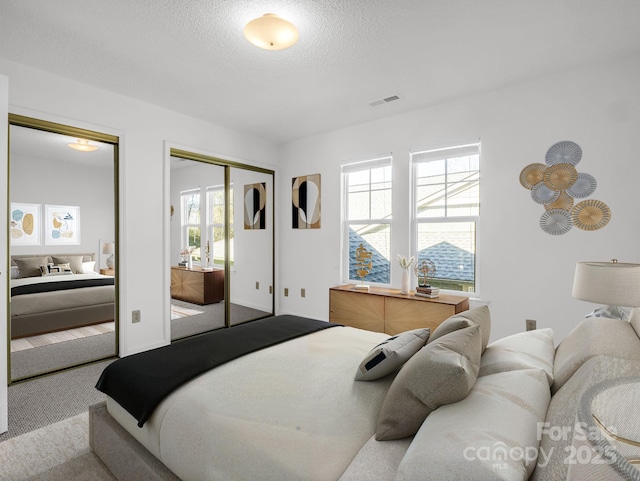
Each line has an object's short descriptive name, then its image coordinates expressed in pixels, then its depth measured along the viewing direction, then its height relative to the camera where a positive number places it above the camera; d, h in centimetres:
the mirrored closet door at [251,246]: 459 -10
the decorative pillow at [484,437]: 79 -52
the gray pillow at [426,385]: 110 -49
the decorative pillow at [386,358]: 153 -54
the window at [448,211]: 354 +31
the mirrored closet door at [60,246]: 293 -7
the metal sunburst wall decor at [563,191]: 286 +43
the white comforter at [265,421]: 114 -71
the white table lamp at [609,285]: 179 -25
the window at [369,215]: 414 +31
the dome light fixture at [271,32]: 207 +131
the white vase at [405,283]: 358 -46
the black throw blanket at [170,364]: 158 -66
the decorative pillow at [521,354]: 132 -49
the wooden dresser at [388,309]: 318 -71
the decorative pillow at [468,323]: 155 -39
